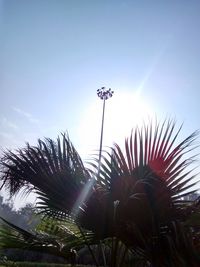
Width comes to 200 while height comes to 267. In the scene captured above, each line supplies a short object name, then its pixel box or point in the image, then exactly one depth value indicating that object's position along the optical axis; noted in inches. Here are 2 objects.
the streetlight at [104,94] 504.9
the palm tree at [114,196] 95.0
